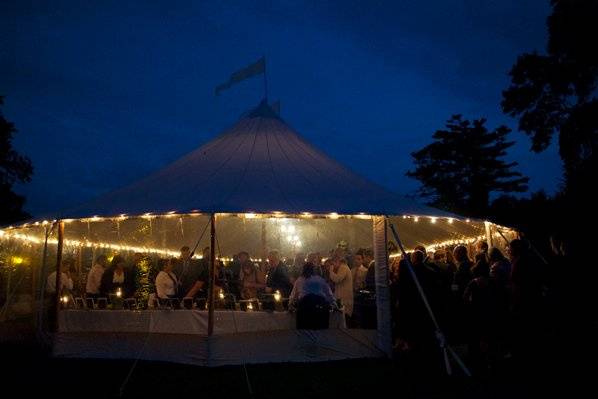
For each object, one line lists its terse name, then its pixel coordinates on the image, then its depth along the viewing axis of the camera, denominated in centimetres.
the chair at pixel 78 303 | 794
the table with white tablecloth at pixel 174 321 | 651
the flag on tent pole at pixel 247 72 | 1006
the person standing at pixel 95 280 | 885
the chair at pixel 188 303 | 724
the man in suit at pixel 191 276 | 729
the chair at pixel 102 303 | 841
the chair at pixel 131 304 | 776
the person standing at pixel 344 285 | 788
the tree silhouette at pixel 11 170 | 2172
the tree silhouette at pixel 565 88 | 1480
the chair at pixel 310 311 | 675
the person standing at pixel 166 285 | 741
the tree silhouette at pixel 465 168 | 2667
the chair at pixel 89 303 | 909
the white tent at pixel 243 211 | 655
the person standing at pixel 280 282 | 820
